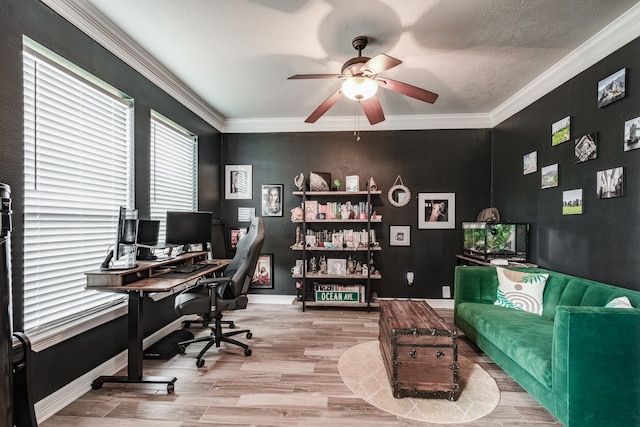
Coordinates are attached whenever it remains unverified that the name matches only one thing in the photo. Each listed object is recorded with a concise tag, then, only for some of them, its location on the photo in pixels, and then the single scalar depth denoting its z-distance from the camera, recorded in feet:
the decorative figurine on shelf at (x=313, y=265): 13.71
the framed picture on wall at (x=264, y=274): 14.46
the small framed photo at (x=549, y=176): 9.51
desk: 6.85
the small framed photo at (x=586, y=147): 7.95
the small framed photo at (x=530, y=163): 10.59
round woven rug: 6.28
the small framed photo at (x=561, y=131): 8.96
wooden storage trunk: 6.72
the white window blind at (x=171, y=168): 9.93
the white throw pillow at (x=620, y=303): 6.02
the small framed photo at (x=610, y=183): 7.16
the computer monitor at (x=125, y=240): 7.27
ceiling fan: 6.83
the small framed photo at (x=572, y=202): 8.48
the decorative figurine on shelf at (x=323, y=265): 13.61
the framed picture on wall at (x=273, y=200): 14.48
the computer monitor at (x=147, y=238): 8.20
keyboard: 8.90
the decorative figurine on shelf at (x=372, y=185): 13.17
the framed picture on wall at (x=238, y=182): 14.62
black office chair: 8.36
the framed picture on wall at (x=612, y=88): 7.14
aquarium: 10.84
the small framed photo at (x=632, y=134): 6.78
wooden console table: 10.29
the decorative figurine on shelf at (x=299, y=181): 13.65
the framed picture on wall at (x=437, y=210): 13.84
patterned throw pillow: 8.68
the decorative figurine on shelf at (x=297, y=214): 13.63
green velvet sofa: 5.26
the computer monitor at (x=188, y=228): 10.03
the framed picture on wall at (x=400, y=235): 13.98
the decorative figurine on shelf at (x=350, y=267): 13.46
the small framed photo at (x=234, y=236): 14.58
